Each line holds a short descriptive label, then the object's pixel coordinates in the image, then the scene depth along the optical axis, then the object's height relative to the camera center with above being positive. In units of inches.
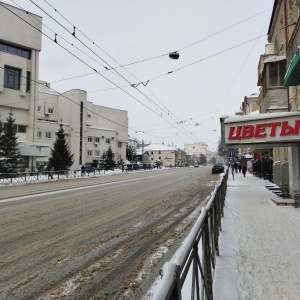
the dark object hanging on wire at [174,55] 634.2 +219.6
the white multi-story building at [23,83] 1635.1 +435.7
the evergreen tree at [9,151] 1258.0 +59.1
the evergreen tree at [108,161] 2219.0 +36.7
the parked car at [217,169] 1900.8 -12.1
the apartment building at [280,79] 565.1 +185.9
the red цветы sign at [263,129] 486.0 +62.8
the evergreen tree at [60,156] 1524.4 +47.6
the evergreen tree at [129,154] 3587.6 +138.6
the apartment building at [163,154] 5260.8 +206.2
